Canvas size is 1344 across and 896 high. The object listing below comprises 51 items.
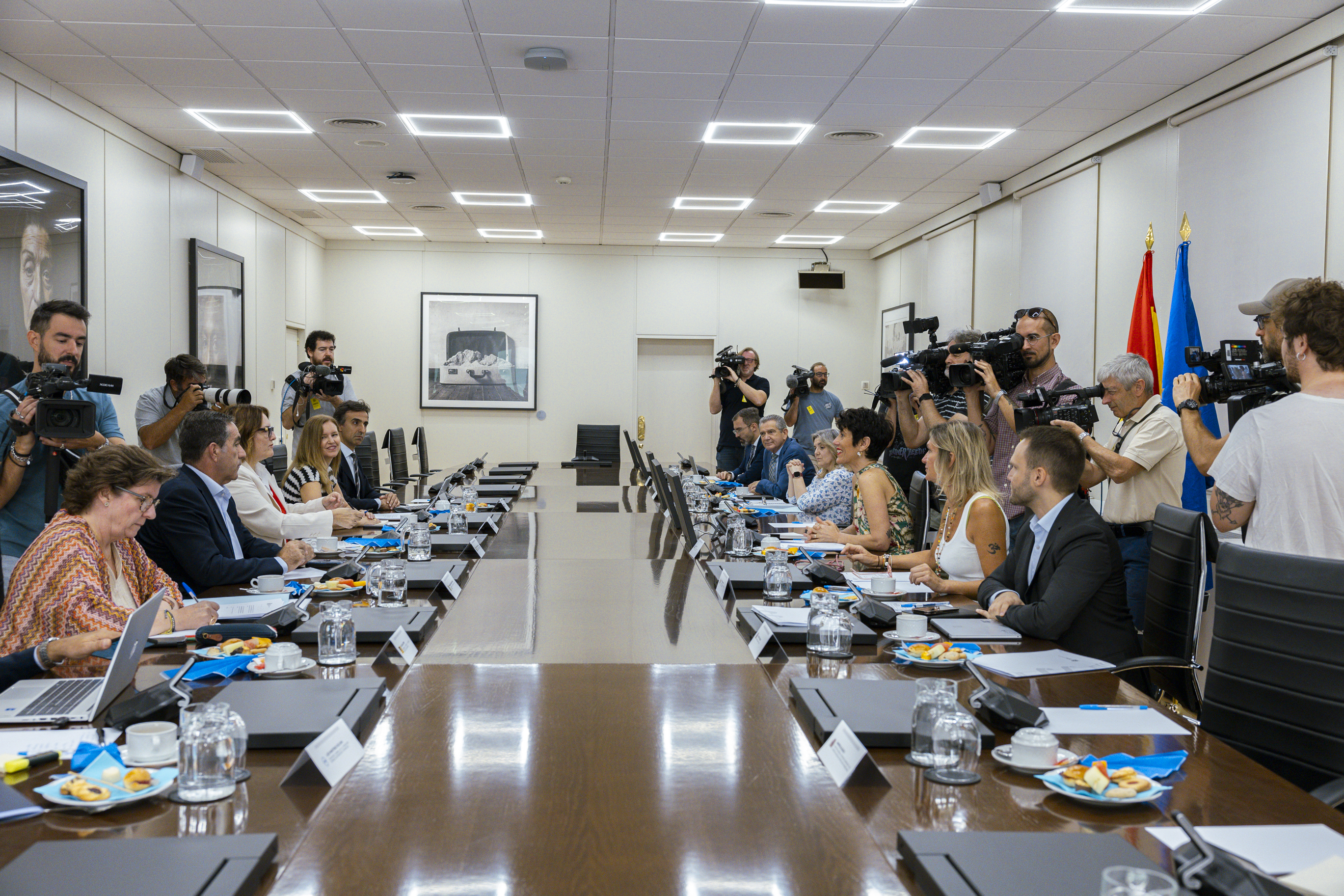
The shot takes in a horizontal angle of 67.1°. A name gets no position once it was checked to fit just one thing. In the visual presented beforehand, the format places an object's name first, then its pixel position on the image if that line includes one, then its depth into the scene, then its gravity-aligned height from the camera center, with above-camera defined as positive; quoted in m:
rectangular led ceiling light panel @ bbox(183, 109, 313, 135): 6.30 +1.72
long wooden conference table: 1.20 -0.55
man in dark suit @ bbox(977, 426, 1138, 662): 2.56 -0.42
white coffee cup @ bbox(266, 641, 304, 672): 1.98 -0.52
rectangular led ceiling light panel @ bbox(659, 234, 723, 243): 11.12 +1.80
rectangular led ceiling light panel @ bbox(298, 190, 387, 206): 8.82 +1.74
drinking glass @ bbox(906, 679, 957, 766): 1.55 -0.47
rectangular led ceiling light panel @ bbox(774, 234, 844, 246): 11.00 +1.80
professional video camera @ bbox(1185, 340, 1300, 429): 3.34 +0.11
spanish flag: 5.72 +0.48
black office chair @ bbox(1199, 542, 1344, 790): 1.97 -0.51
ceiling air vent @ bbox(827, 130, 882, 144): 6.55 +1.75
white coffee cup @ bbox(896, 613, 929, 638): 2.33 -0.51
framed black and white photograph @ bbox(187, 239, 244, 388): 7.72 +0.63
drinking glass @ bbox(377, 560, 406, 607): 2.62 -0.50
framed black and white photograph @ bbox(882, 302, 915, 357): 10.72 +0.84
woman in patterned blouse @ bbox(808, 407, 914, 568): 4.15 -0.39
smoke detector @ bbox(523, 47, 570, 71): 4.98 +1.68
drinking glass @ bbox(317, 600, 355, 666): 2.07 -0.50
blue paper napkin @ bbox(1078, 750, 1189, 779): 1.52 -0.53
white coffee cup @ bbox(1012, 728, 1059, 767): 1.53 -0.51
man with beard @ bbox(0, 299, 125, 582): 3.64 -0.22
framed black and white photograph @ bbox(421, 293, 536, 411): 11.75 +0.53
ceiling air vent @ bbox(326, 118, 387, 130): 6.39 +1.71
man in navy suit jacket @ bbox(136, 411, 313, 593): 3.23 -0.43
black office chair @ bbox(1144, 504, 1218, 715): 2.63 -0.48
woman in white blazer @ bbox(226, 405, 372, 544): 4.03 -0.43
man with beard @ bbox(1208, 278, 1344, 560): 2.64 -0.09
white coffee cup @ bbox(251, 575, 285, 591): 2.86 -0.54
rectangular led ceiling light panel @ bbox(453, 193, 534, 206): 8.90 +1.75
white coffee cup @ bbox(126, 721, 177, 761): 1.46 -0.51
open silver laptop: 1.71 -0.55
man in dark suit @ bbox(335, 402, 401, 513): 5.88 -0.34
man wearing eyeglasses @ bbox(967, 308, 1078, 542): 4.84 +0.16
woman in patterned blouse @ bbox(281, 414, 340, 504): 5.19 -0.35
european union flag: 5.29 +0.44
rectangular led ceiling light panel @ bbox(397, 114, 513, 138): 6.33 +1.72
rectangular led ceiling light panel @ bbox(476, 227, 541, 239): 10.80 +1.77
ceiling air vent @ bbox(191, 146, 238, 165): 7.34 +1.72
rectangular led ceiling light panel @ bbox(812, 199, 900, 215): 8.98 +1.78
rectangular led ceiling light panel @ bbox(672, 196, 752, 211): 8.92 +1.77
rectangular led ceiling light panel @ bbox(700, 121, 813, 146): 6.43 +1.74
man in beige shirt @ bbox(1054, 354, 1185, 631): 3.93 -0.23
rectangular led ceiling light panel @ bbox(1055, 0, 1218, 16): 4.34 +1.74
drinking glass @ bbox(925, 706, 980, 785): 1.54 -0.51
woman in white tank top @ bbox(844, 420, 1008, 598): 3.29 -0.35
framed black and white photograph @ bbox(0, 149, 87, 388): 5.08 +0.75
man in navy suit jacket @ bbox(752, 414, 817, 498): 6.31 -0.32
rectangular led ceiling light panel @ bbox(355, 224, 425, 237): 10.84 +1.76
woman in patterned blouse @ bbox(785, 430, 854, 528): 4.85 -0.43
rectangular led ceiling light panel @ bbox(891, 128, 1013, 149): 6.52 +1.77
